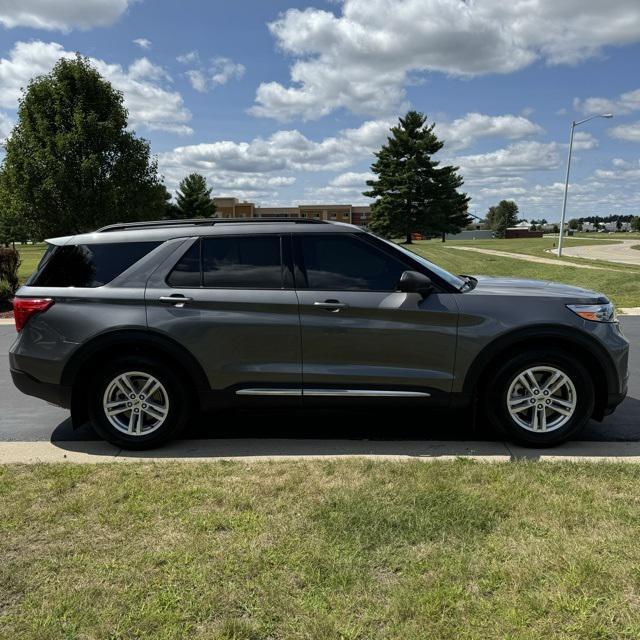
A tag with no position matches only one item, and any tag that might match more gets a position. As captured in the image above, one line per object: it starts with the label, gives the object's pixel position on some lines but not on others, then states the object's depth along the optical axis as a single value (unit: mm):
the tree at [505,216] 130612
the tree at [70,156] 18609
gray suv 4352
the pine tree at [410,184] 57500
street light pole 29175
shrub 14602
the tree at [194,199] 62969
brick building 106531
